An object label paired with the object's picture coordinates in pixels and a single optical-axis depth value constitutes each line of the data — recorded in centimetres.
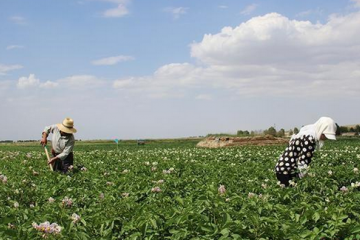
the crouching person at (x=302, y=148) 636
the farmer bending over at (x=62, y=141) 976
